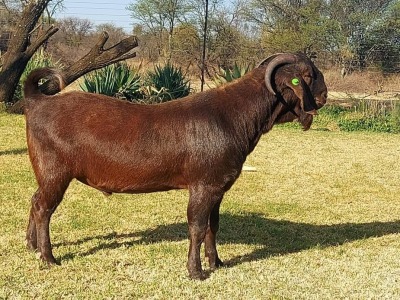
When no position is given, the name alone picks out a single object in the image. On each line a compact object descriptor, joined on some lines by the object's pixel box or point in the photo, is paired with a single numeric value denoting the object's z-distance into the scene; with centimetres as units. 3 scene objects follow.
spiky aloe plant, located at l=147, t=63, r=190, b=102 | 1593
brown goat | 435
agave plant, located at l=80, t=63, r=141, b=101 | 1491
